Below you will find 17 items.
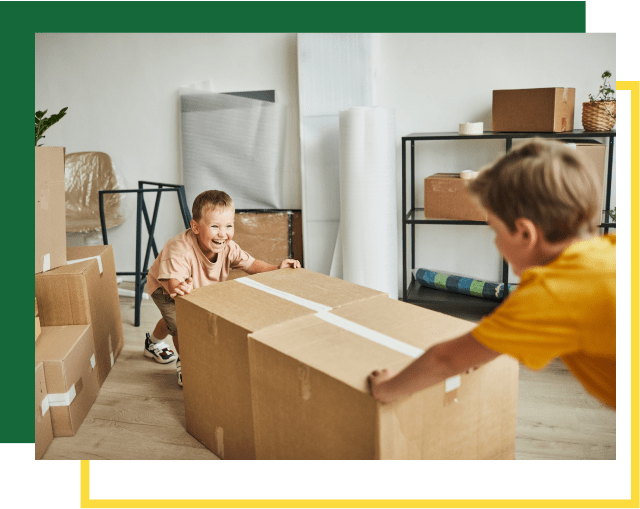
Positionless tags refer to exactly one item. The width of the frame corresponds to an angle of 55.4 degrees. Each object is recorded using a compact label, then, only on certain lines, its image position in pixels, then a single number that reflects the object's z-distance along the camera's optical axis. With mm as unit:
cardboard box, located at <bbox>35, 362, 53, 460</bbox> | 1812
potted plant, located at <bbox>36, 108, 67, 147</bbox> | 2104
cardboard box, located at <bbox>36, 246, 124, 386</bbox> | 2115
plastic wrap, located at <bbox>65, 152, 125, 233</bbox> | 3684
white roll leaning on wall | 3004
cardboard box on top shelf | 2748
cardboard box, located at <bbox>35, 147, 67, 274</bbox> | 1889
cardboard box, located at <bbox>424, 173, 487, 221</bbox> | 2896
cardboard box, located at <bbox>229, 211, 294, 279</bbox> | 3531
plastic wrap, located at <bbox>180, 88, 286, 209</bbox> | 3504
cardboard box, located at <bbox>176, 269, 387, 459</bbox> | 1528
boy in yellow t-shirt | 834
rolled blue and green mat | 3085
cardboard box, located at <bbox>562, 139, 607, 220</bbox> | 2666
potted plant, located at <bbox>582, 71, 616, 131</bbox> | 2699
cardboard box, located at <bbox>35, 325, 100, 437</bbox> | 1885
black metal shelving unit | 2777
